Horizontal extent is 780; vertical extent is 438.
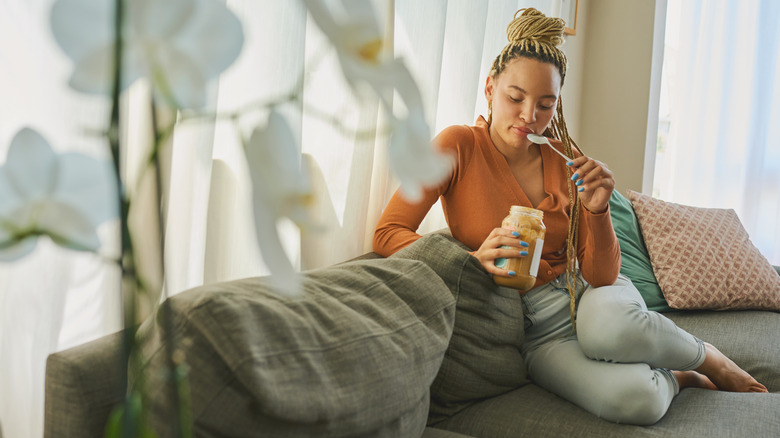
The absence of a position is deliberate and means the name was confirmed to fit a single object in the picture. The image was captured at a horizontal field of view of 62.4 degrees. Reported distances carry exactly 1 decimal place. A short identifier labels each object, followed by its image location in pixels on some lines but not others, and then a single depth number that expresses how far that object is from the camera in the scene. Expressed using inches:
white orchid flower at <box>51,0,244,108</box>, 8.6
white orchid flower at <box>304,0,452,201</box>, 8.6
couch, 29.9
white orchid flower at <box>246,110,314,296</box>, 8.3
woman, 54.5
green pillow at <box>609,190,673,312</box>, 85.4
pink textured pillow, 83.8
